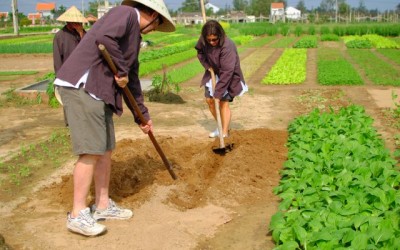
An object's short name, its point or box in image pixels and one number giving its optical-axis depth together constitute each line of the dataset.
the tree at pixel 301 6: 110.76
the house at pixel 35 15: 111.38
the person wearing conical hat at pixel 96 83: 3.54
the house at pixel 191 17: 85.19
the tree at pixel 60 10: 83.70
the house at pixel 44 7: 117.38
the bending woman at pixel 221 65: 6.00
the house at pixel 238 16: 81.75
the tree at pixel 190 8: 104.19
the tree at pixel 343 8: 70.03
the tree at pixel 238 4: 125.69
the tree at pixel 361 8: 97.02
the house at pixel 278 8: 81.38
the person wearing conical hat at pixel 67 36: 6.73
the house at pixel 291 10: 103.94
